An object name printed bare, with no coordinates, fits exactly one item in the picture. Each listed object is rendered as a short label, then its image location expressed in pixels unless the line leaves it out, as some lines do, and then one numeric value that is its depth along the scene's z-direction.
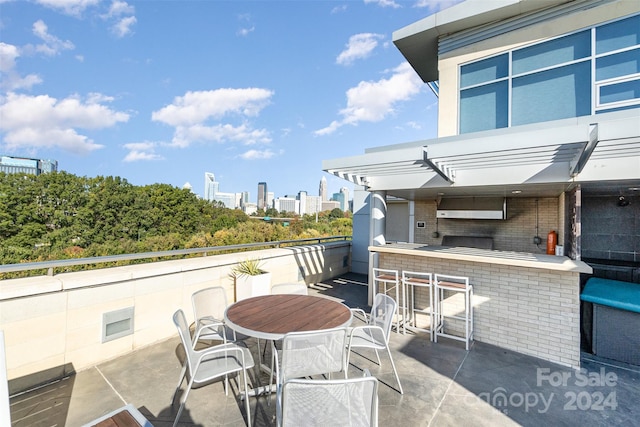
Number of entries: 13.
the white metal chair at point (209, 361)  2.20
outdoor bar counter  3.51
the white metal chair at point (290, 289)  3.86
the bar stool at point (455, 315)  3.93
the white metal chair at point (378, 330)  2.82
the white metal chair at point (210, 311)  3.19
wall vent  3.29
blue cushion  3.50
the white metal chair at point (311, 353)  2.03
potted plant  4.77
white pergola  2.96
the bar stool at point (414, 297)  4.18
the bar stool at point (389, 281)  4.53
